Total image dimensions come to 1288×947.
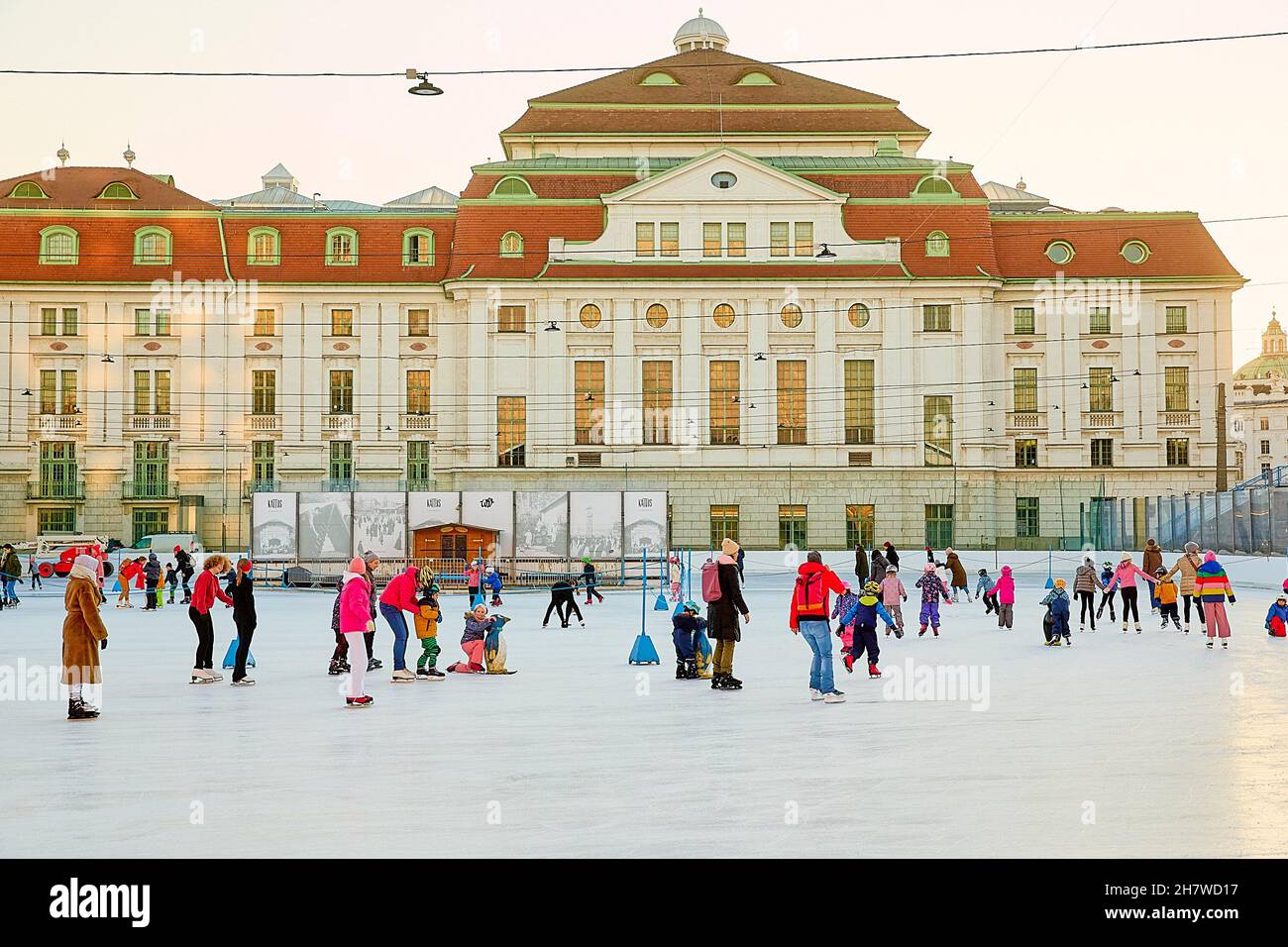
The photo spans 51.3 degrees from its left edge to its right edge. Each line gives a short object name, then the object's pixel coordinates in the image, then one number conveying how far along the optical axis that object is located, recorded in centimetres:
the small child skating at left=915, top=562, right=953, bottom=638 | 2533
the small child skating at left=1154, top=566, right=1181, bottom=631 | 2625
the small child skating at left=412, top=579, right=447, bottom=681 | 1855
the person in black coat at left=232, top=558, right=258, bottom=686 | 1759
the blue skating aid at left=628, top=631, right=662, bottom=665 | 2020
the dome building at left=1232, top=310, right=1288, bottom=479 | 16700
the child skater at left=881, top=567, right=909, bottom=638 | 2594
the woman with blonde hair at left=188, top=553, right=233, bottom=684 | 1781
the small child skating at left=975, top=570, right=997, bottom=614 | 3259
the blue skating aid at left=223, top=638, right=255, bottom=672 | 1884
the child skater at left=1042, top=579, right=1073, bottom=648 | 2332
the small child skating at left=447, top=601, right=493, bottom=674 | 1917
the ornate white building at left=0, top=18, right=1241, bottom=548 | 6656
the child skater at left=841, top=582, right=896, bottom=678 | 1880
